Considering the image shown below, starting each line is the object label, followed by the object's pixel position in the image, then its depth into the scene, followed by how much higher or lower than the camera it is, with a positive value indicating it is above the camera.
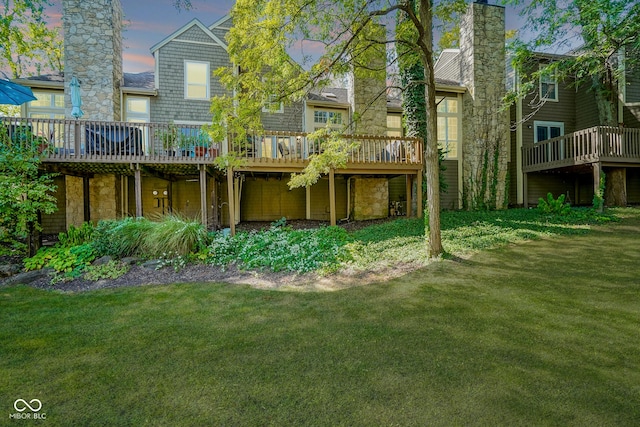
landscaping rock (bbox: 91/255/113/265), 6.85 -0.97
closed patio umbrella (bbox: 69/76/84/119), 9.65 +3.44
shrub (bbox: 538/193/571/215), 9.84 -0.02
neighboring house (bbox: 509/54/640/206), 12.32 +2.43
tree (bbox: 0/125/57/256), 6.97 +0.47
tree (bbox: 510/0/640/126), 8.19 +4.82
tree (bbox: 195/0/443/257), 6.36 +3.13
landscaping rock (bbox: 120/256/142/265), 6.96 -0.99
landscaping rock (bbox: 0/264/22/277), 6.68 -1.12
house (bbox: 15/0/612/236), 10.60 +2.46
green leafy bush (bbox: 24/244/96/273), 6.75 -0.95
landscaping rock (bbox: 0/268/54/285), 6.16 -1.18
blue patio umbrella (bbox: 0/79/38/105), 6.43 +2.37
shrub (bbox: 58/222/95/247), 8.03 -0.54
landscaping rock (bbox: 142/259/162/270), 6.77 -1.05
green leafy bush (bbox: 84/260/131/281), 6.32 -1.11
